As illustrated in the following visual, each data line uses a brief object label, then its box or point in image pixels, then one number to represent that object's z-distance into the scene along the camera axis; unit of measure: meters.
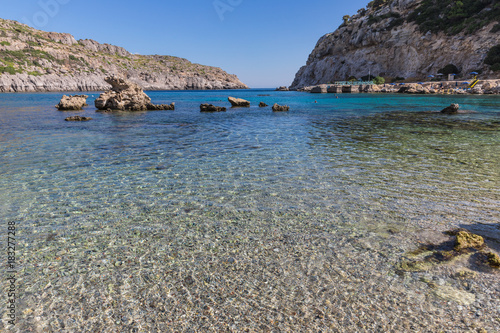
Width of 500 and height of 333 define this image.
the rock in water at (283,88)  187.05
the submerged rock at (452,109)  28.89
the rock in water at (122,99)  37.84
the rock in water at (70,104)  37.84
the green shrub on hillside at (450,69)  81.75
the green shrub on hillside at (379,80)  100.38
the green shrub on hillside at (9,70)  113.97
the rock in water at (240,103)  45.59
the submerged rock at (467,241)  5.00
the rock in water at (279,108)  38.08
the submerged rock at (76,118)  26.56
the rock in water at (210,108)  38.31
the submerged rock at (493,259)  4.53
